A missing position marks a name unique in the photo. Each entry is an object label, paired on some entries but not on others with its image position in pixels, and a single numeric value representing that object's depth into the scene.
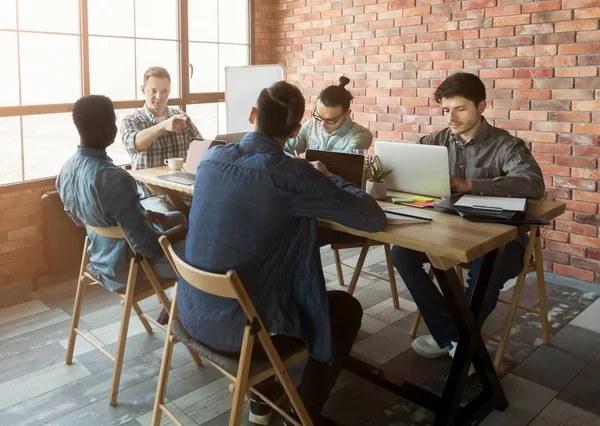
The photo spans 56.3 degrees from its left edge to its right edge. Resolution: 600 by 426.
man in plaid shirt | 3.62
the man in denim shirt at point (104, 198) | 2.29
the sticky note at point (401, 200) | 2.47
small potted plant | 2.52
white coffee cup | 3.45
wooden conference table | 1.90
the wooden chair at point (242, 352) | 1.67
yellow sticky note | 2.48
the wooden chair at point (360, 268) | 3.17
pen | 2.22
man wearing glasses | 3.41
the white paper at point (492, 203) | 2.25
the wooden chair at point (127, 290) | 2.39
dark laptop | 2.55
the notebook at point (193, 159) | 3.19
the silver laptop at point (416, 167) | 2.44
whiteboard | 4.88
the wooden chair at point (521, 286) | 2.63
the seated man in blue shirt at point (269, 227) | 1.74
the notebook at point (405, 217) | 2.11
